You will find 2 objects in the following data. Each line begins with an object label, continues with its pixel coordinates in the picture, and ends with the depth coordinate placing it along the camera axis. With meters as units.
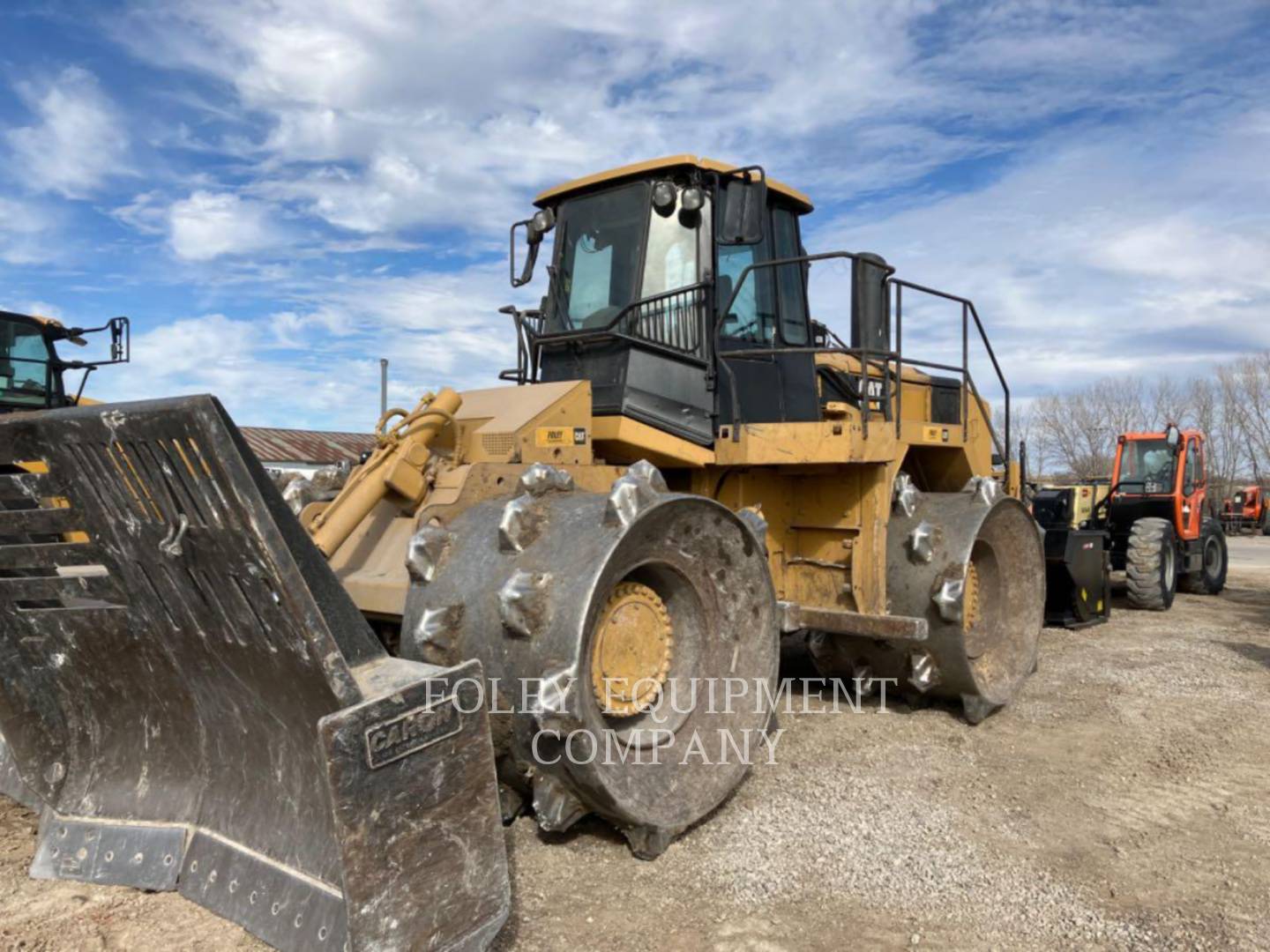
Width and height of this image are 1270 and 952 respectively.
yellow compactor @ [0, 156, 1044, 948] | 2.59
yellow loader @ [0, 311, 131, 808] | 10.57
